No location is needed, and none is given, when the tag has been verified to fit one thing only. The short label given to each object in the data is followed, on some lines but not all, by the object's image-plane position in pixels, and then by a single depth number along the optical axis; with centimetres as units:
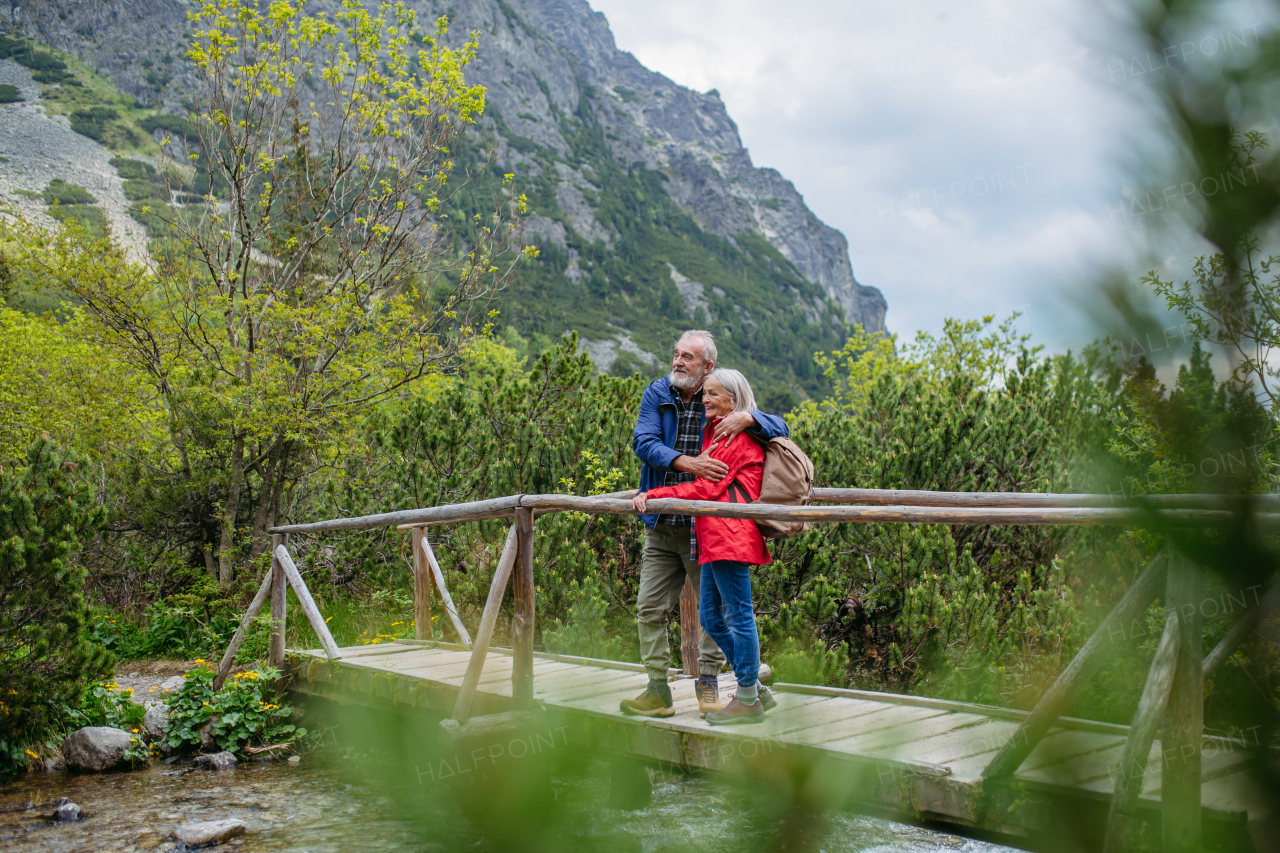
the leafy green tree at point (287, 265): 902
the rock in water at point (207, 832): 417
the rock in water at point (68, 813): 461
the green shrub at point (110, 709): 609
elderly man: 385
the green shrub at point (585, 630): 655
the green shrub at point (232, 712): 603
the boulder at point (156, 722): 611
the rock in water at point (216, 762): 574
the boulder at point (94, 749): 561
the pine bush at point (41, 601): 535
